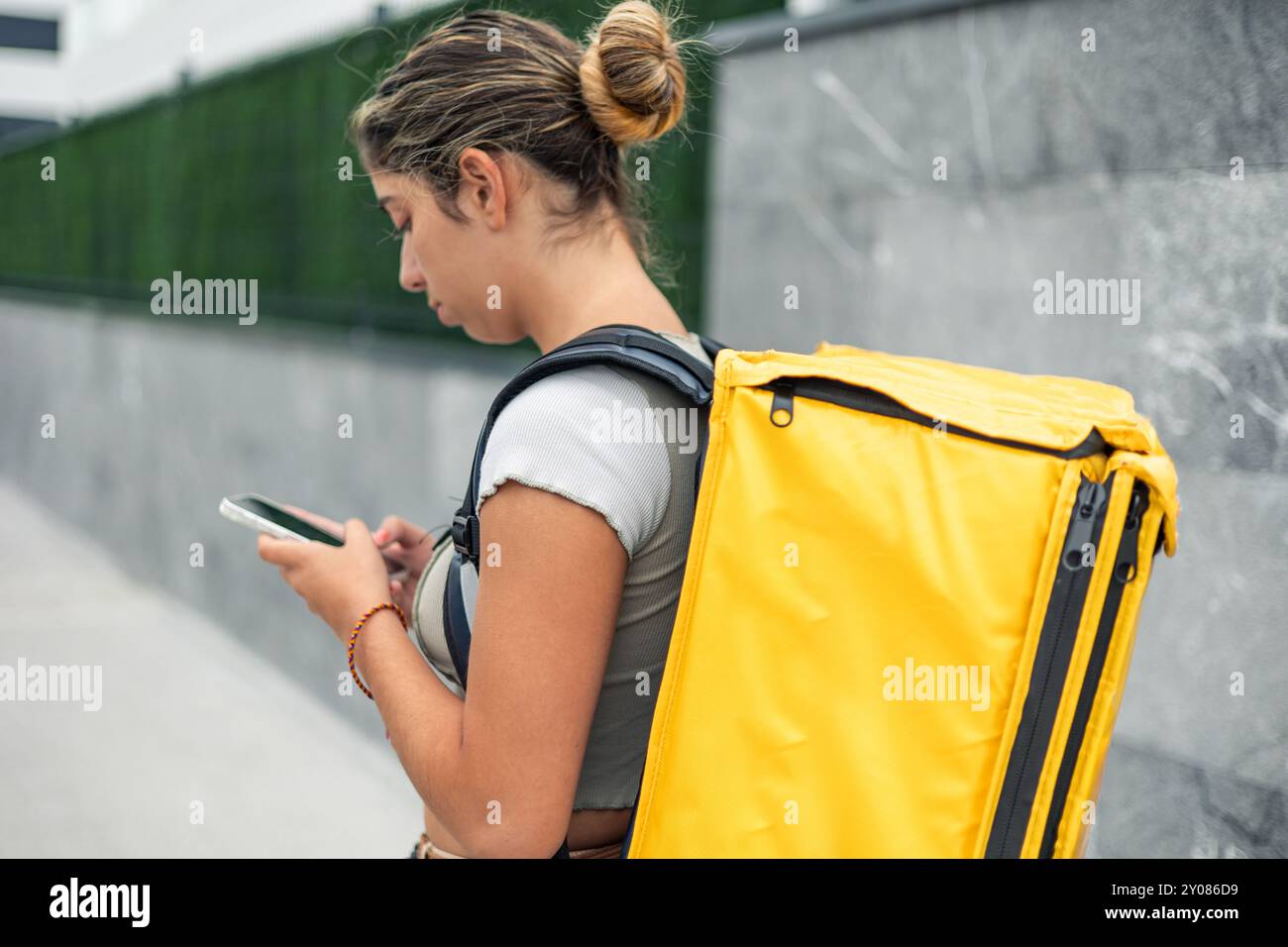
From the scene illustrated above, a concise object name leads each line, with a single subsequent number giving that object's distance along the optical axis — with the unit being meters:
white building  7.69
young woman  1.43
